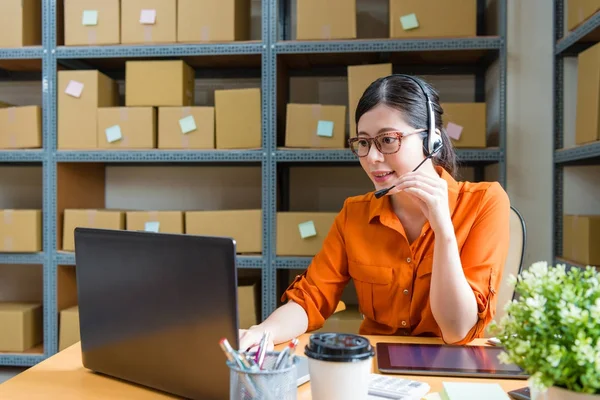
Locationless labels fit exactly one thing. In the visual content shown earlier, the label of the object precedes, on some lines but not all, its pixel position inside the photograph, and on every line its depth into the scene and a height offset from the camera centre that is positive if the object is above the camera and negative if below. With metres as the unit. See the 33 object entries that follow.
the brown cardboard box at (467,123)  2.21 +0.31
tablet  0.91 -0.29
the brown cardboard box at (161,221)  2.35 -0.11
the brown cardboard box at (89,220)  2.38 -0.10
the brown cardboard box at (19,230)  2.42 -0.15
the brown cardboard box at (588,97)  1.83 +0.36
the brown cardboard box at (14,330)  2.44 -0.61
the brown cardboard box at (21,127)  2.44 +0.32
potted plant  0.55 -0.14
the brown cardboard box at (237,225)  2.32 -0.12
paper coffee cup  0.64 -0.21
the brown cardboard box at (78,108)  2.40 +0.40
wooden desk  0.84 -0.31
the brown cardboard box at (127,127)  2.37 +0.31
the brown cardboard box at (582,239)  1.90 -0.15
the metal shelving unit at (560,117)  2.12 +0.34
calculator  0.79 -0.29
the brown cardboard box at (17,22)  2.42 +0.79
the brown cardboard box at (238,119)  2.31 +0.34
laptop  0.73 -0.16
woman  1.16 -0.11
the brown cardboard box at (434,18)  2.21 +0.75
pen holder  0.62 -0.22
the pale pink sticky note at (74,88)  2.40 +0.48
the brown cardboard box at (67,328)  2.40 -0.59
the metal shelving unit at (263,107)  2.24 +0.39
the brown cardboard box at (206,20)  2.32 +0.77
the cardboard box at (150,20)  2.35 +0.77
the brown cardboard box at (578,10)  1.85 +0.68
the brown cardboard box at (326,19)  2.26 +0.75
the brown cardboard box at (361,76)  2.24 +0.51
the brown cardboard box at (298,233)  2.28 -0.15
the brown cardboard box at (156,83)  2.37 +0.50
